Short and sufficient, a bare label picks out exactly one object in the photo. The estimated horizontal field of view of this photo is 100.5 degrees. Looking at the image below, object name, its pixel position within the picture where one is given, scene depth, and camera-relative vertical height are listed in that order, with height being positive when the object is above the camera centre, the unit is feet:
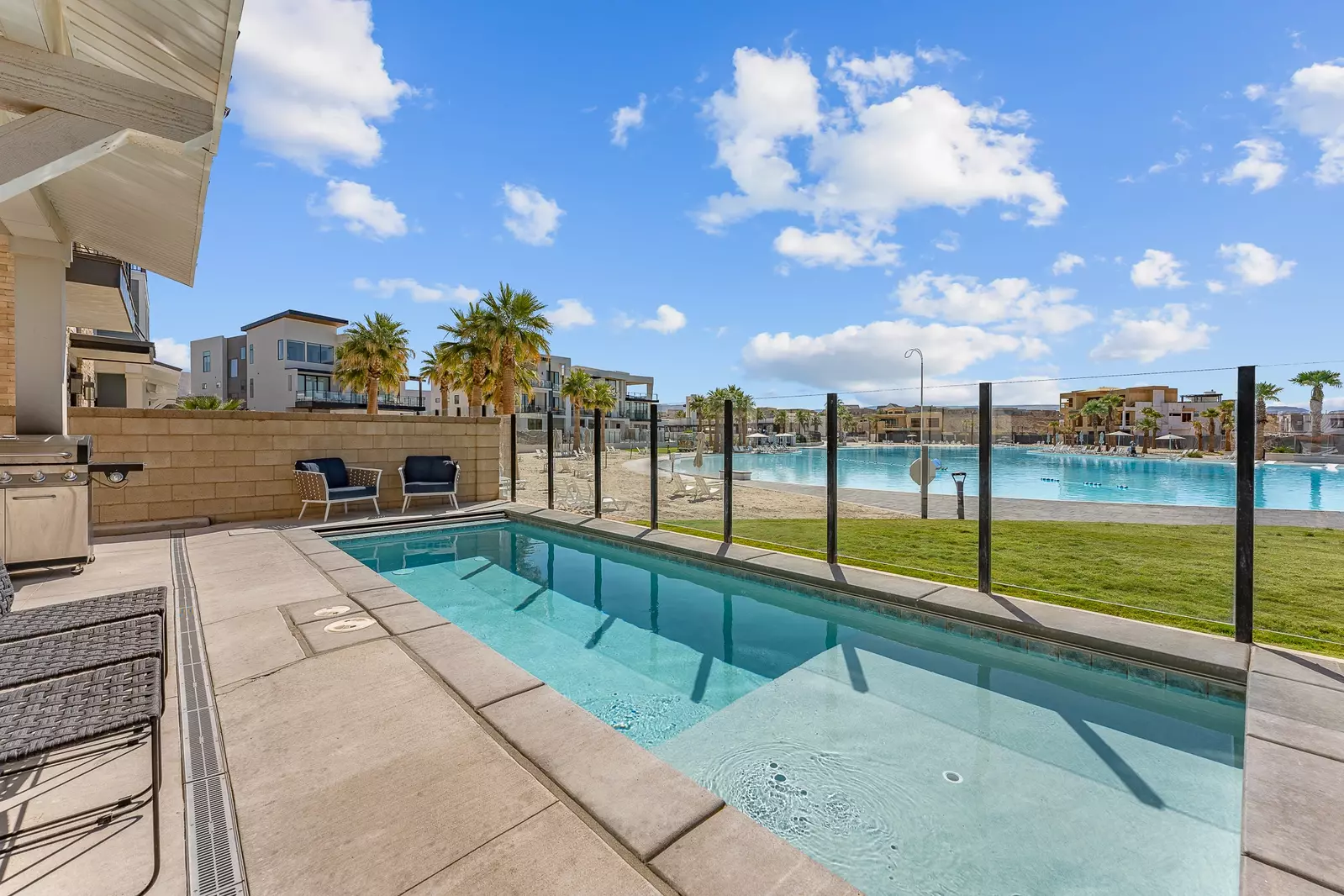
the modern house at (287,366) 118.93 +16.29
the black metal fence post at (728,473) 23.66 -1.45
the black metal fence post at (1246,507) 12.13 -1.52
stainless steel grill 14.78 -1.61
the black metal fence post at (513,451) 36.81 -0.81
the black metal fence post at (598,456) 29.60 -0.86
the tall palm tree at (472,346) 65.62 +11.69
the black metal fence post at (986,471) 15.83 -0.92
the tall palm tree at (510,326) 63.36 +12.99
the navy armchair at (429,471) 33.65 -1.88
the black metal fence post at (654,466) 26.94 -1.29
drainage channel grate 5.39 -4.23
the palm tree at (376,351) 88.69 +14.31
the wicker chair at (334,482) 28.58 -2.28
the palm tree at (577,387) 136.67 +12.78
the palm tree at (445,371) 76.28 +10.76
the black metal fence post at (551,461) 33.32 -1.32
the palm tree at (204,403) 89.10 +6.04
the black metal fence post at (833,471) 19.38 -1.13
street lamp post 20.32 -1.27
